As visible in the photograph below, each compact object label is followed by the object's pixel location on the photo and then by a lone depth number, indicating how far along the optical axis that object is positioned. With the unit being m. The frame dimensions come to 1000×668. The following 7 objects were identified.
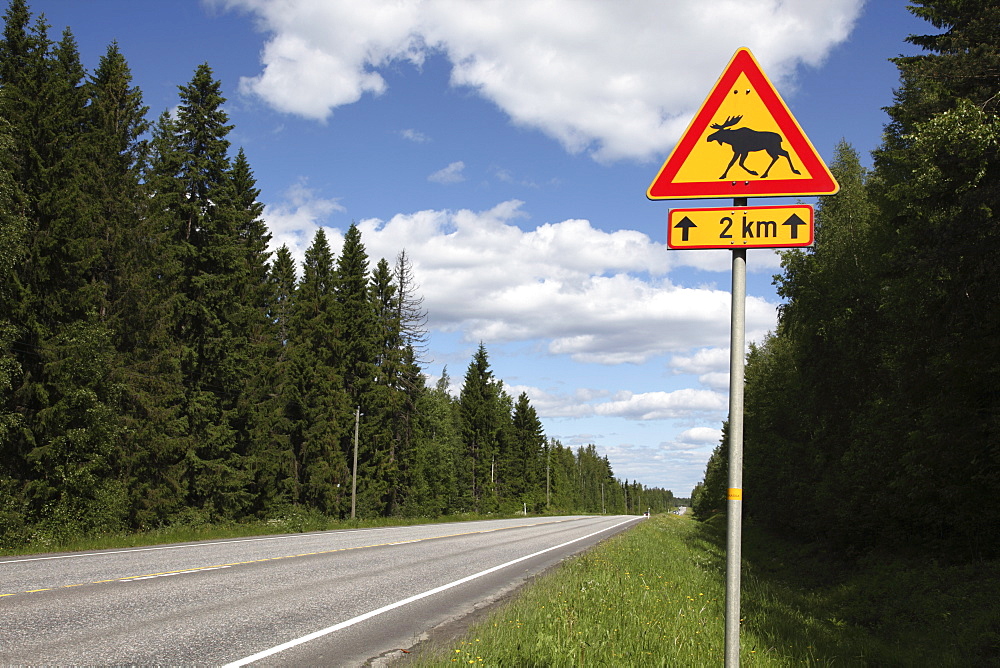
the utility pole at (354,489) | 37.31
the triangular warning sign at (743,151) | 3.44
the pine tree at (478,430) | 72.25
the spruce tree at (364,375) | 43.47
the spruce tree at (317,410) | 40.03
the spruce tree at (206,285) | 28.22
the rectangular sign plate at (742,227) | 3.24
